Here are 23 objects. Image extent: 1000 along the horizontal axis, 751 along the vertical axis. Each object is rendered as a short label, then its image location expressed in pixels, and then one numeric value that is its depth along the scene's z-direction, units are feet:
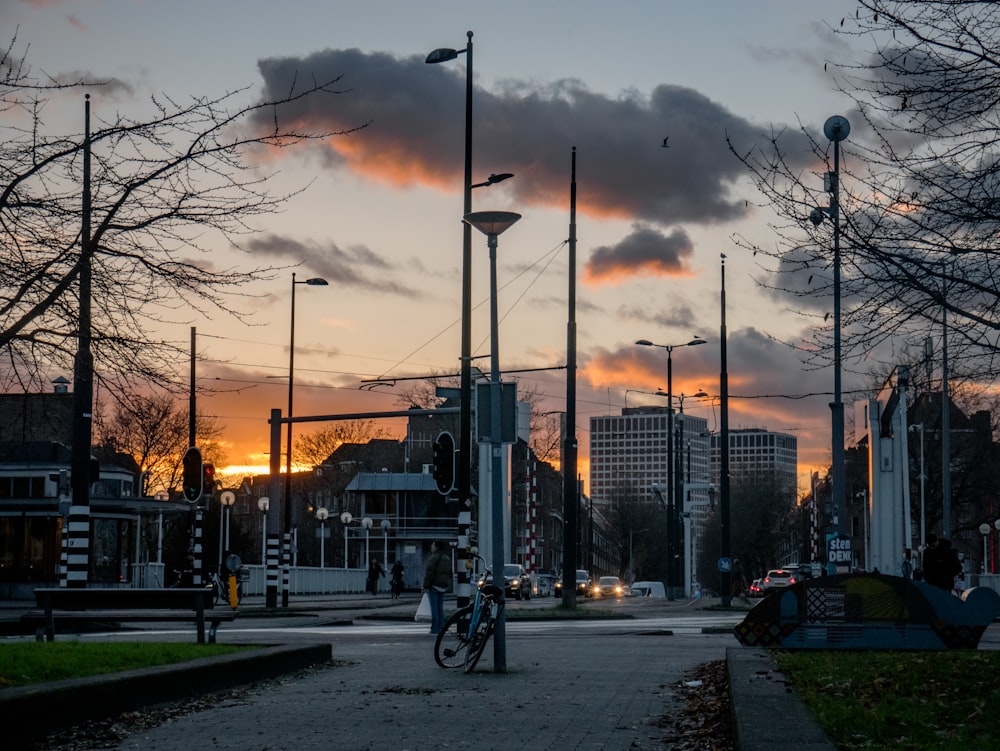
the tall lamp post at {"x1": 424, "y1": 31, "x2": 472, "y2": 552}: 89.88
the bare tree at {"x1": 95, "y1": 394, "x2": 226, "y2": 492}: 234.97
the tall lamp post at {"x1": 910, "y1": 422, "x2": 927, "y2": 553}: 207.72
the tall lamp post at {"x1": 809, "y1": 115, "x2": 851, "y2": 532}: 38.09
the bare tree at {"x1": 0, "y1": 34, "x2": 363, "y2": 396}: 37.96
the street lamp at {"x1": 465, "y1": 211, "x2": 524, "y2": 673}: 51.39
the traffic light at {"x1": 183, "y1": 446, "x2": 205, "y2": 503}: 104.01
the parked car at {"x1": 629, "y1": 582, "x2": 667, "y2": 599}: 308.60
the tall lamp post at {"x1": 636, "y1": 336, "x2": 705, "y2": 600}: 210.59
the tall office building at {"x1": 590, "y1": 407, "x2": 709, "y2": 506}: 236.22
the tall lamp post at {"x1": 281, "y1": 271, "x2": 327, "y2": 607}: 132.67
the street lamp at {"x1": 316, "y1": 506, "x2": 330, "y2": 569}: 196.65
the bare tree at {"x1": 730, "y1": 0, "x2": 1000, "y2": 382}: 34.83
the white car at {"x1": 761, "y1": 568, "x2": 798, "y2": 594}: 253.08
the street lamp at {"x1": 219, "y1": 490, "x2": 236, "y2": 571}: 169.37
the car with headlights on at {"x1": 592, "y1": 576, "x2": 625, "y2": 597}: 281.13
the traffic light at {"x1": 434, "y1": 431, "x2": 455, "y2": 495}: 90.17
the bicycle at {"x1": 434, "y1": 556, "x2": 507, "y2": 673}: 50.90
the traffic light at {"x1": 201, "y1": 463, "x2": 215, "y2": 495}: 107.65
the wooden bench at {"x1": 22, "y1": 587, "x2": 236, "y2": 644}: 57.47
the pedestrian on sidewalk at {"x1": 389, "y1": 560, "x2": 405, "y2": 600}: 197.06
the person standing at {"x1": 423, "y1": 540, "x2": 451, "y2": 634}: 78.91
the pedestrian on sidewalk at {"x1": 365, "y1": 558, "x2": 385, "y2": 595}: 233.35
